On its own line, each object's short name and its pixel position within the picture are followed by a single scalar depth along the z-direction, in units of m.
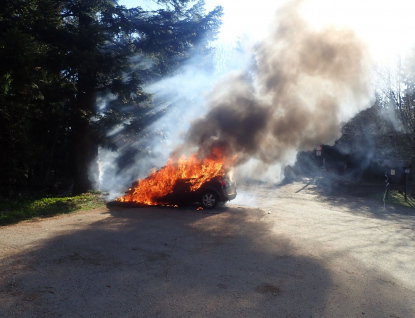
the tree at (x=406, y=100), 18.11
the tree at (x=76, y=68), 11.40
